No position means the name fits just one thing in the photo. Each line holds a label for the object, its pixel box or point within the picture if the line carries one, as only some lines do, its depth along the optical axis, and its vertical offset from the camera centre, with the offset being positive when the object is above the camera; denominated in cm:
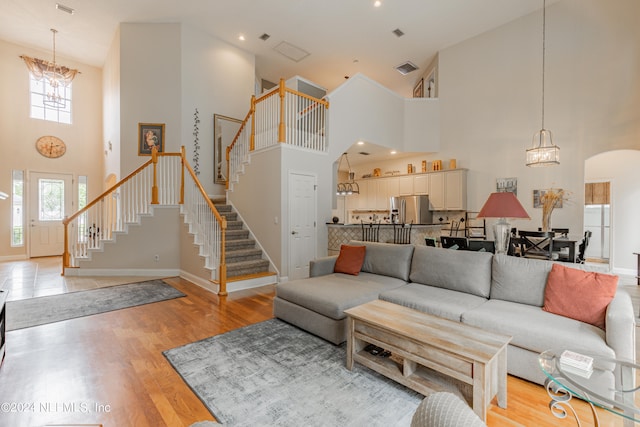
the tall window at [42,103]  805 +300
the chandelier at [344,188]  733 +58
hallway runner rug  361 -135
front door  805 +0
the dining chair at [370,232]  609 -45
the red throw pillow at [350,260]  397 -69
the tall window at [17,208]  774 +5
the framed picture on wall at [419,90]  946 +415
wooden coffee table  180 -98
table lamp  305 -1
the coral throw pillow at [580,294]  224 -67
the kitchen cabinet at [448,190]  733 +54
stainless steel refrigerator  762 +3
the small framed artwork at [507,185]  670 +63
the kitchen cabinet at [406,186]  838 +74
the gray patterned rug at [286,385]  192 -136
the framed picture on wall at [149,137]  705 +179
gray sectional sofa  208 -88
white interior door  562 -25
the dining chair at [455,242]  391 -44
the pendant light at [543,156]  482 +94
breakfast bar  610 -48
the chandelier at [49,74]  750 +368
